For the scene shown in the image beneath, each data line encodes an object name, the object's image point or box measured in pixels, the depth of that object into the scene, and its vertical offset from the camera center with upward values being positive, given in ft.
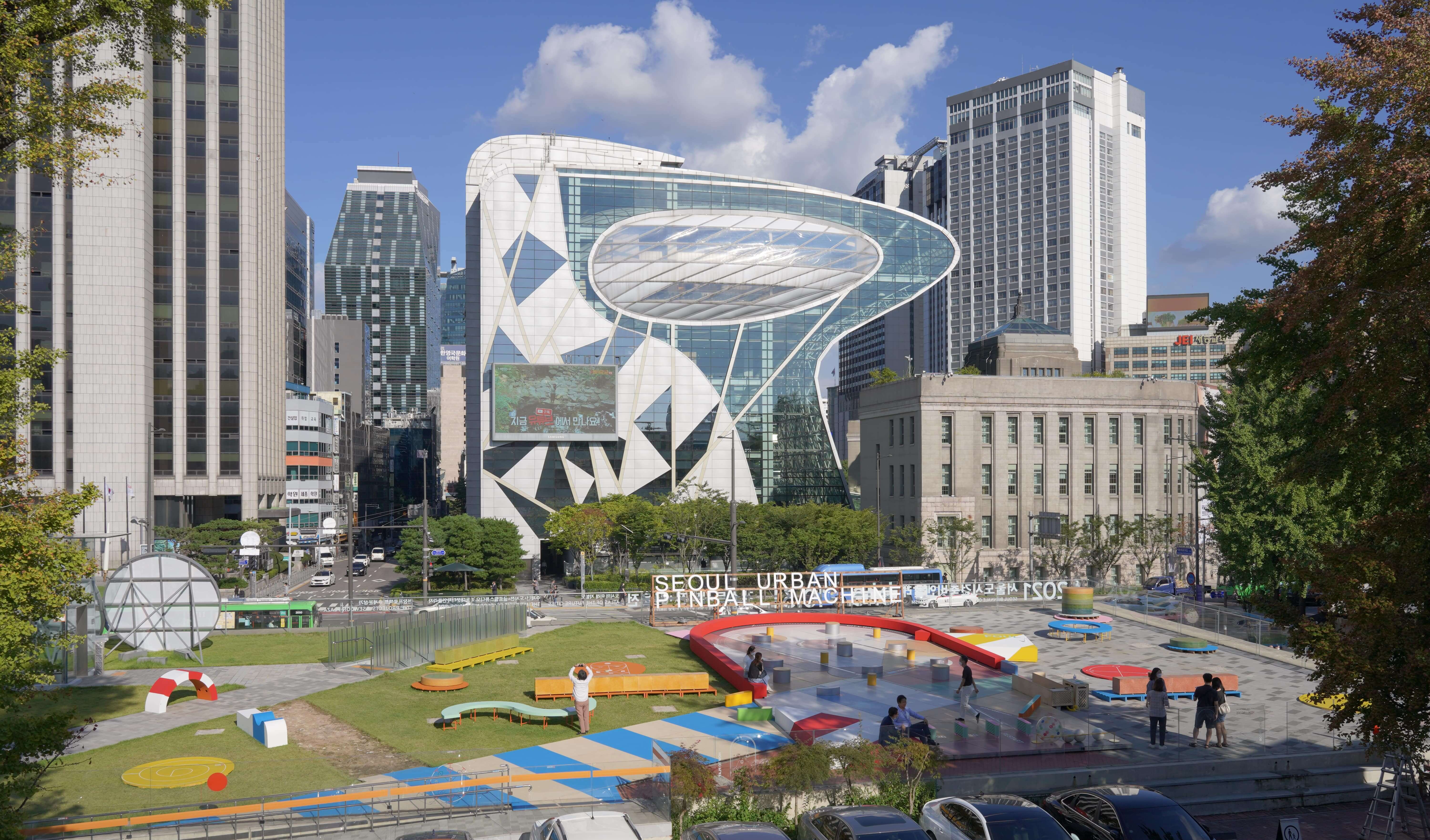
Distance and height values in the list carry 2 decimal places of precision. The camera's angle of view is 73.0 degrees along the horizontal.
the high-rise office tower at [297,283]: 457.27 +86.45
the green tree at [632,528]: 248.52 -23.75
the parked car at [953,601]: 183.32 -31.77
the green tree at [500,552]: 250.57 -29.94
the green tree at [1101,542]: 231.30 -26.29
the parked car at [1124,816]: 50.80 -20.75
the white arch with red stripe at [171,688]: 87.51 -23.34
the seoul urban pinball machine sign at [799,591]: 172.14 -29.47
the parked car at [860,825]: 48.98 -20.28
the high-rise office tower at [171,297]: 283.59 +43.33
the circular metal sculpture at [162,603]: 109.70 -18.76
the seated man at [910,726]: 70.38 -21.57
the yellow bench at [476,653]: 107.96 -25.19
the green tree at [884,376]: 281.13 +17.01
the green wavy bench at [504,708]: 83.35 -24.00
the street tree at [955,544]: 235.40 -27.11
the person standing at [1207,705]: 73.77 -20.99
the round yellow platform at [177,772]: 65.77 -23.39
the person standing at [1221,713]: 73.77 -21.61
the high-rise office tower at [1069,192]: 626.64 +159.60
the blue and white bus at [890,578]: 185.47 -30.36
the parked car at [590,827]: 47.91 -19.78
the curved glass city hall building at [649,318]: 295.89 +37.79
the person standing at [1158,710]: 74.95 -21.65
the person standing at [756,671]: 97.96 -23.98
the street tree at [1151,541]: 237.45 -27.36
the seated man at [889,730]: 68.03 -21.43
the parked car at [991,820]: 49.32 -20.31
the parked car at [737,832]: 49.34 -20.53
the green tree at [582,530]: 246.06 -23.98
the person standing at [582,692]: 81.10 -21.49
